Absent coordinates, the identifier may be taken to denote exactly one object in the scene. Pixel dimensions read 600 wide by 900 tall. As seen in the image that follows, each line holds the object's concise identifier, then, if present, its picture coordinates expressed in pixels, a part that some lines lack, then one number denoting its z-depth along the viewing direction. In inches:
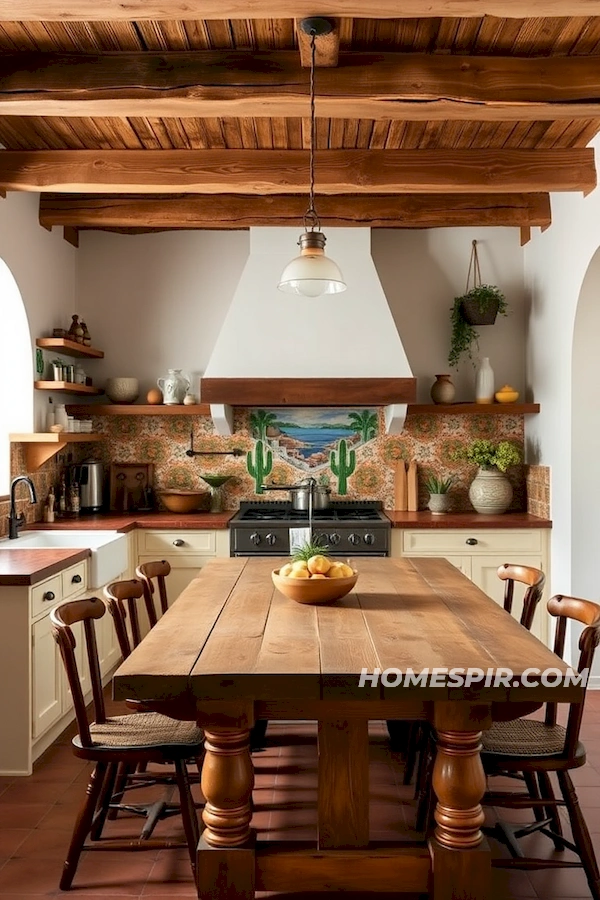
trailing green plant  217.0
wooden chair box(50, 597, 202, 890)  98.5
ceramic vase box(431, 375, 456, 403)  220.8
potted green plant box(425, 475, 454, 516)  217.9
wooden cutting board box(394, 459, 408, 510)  225.6
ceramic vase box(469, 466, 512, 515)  215.0
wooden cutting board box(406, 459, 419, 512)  223.6
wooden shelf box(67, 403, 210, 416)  217.6
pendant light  117.7
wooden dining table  82.2
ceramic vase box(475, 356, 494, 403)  219.9
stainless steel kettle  221.6
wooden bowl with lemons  111.3
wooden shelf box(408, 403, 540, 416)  215.2
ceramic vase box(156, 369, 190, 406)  221.3
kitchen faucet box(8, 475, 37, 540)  176.7
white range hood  206.2
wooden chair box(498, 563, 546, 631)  122.8
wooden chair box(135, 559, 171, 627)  127.4
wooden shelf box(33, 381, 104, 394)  193.3
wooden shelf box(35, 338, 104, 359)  194.1
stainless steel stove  199.6
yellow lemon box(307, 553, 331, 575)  112.7
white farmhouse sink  167.6
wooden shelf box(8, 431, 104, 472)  189.0
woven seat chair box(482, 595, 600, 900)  96.5
